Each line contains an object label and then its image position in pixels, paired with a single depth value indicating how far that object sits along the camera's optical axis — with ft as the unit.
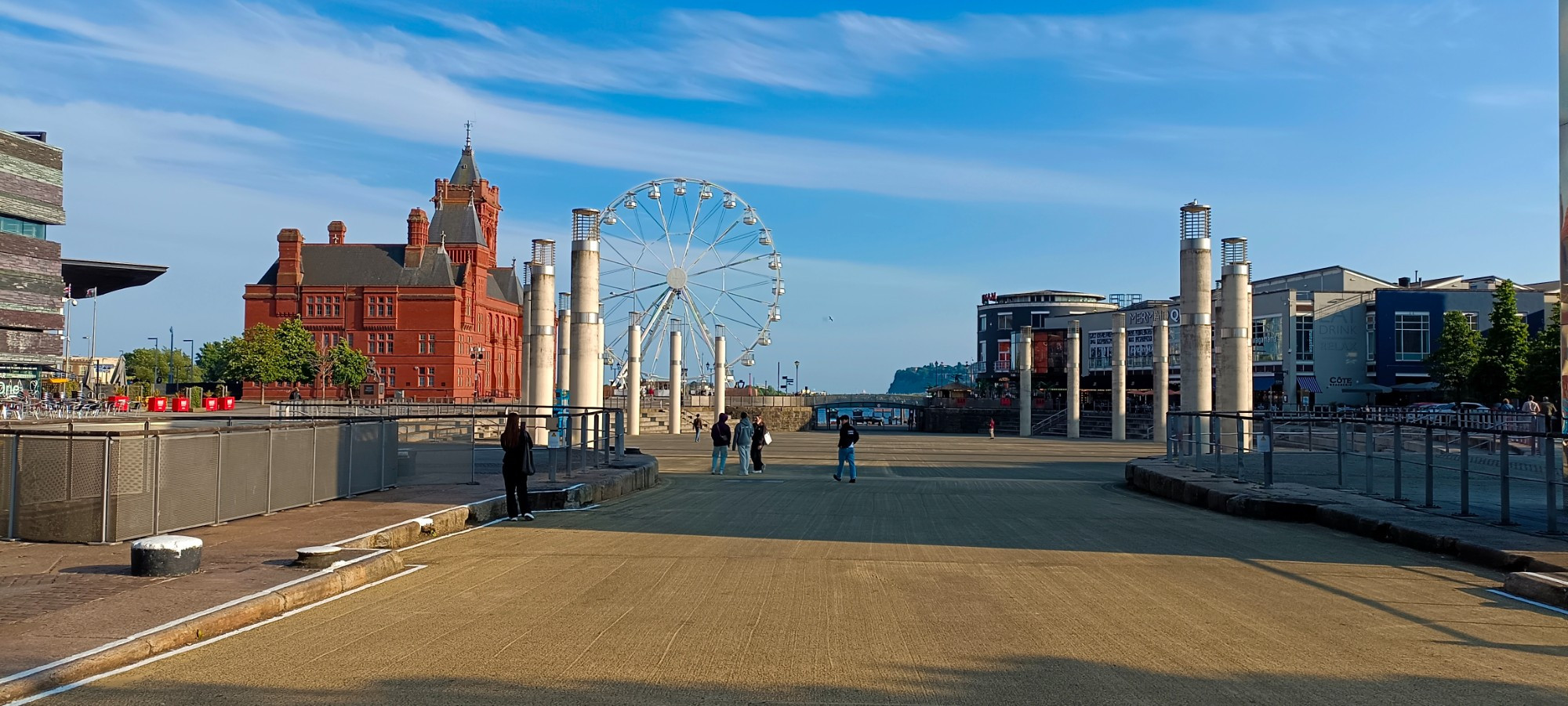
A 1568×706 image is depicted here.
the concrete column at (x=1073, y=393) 232.32
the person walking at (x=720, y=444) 101.76
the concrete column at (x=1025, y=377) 252.83
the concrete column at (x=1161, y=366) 178.81
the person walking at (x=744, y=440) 103.23
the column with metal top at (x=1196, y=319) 139.64
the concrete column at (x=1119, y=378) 215.92
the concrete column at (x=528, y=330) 150.41
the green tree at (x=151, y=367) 447.01
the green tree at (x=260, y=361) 299.99
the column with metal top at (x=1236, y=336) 136.98
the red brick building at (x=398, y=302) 339.36
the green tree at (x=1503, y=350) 199.52
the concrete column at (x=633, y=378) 205.87
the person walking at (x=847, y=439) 88.74
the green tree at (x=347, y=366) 310.45
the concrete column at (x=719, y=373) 233.35
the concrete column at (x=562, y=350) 208.10
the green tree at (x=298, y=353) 306.14
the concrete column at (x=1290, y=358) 270.05
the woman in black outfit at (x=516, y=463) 54.34
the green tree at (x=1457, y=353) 217.77
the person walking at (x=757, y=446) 102.58
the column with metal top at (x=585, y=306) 132.46
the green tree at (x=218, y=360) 310.45
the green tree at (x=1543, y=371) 180.24
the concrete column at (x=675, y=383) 220.64
